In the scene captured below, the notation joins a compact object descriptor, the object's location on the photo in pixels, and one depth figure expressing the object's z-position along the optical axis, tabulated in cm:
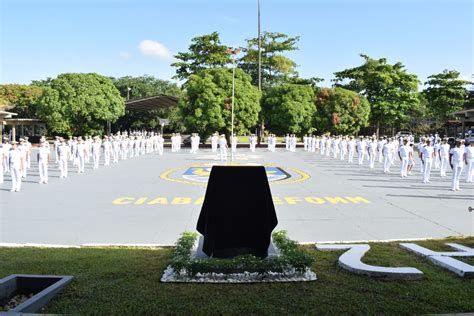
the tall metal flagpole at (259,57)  5123
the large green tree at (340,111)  4769
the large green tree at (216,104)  4297
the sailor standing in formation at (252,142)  4000
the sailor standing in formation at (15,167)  1556
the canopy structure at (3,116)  3498
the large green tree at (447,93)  5238
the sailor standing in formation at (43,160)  1745
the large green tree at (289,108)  4616
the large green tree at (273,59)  5675
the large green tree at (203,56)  5081
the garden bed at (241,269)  584
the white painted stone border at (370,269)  577
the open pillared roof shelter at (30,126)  4425
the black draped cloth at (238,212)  656
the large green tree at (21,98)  5206
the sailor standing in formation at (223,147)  2901
